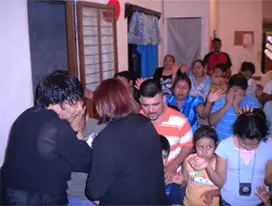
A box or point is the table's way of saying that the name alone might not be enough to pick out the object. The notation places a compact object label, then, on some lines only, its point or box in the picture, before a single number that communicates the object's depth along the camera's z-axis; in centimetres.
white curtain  667
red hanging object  389
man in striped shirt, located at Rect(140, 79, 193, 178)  234
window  340
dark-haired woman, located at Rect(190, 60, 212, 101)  416
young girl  231
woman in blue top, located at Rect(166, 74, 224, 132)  295
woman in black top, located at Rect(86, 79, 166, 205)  155
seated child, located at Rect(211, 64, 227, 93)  418
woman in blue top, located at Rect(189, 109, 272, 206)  213
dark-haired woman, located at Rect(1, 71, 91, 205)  163
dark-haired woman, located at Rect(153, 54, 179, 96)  469
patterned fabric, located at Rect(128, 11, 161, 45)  489
